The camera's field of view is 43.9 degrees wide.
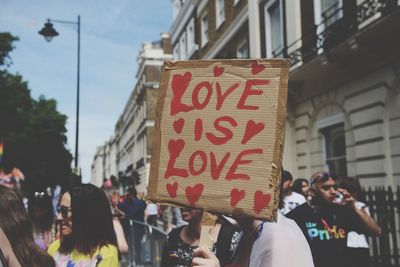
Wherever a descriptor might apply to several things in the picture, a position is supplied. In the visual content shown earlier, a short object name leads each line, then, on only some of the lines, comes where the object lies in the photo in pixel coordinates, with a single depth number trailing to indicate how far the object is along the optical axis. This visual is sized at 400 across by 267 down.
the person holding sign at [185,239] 3.24
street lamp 18.14
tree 33.72
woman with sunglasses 3.25
